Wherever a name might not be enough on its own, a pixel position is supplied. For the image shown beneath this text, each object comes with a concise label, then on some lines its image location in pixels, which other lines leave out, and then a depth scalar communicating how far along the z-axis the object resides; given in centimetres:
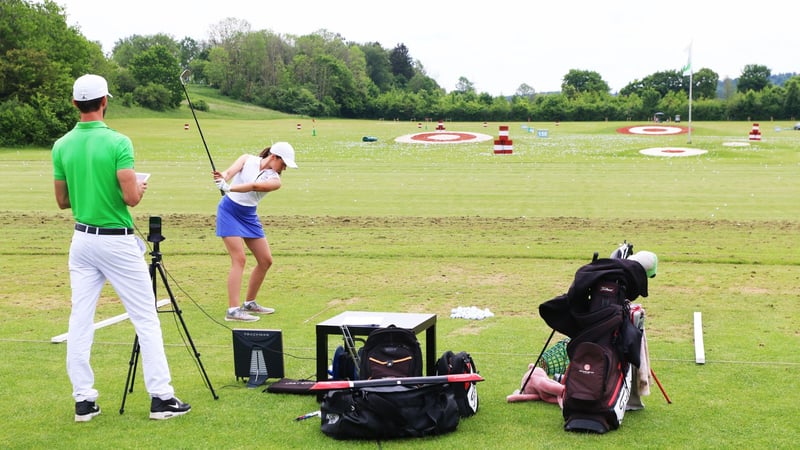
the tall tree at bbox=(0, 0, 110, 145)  6519
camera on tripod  698
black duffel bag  622
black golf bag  631
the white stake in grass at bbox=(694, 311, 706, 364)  827
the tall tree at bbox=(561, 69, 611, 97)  14562
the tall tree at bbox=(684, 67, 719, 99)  13238
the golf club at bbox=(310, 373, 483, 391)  627
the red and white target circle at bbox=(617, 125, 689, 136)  6441
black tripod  694
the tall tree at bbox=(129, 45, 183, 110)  10019
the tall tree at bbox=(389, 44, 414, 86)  18738
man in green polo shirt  655
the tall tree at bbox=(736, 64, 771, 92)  13800
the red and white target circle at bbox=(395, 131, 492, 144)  5850
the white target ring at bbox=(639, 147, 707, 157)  4562
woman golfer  1020
